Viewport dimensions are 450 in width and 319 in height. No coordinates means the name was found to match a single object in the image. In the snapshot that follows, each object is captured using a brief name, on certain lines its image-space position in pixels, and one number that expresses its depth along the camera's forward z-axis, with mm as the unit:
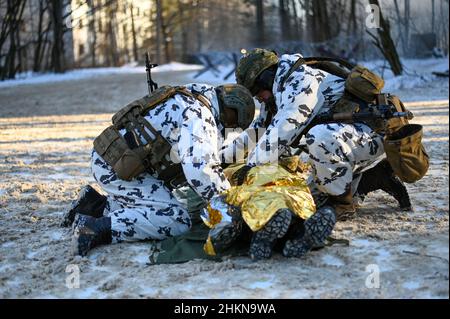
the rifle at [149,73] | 4657
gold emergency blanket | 3297
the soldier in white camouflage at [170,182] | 3576
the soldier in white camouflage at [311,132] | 3975
